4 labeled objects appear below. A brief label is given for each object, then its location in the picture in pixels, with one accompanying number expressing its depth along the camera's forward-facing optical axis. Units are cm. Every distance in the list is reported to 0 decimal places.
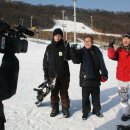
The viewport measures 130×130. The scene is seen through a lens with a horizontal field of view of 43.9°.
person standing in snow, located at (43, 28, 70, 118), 293
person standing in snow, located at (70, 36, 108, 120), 292
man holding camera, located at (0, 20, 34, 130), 116
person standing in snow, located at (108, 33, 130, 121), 289
